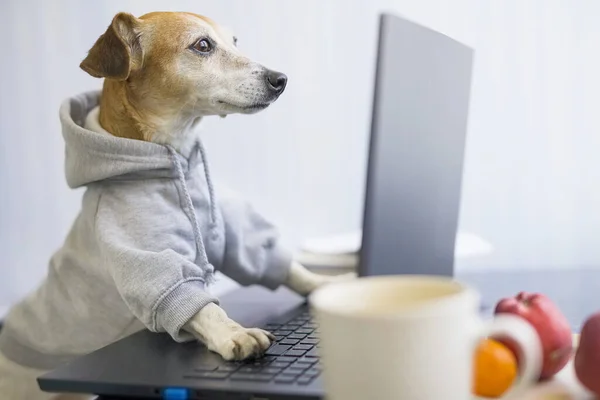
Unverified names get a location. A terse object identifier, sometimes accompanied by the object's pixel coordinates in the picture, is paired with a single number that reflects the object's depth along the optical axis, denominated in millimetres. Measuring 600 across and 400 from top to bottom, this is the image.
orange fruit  796
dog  1160
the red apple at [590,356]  820
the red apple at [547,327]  861
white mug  720
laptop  930
